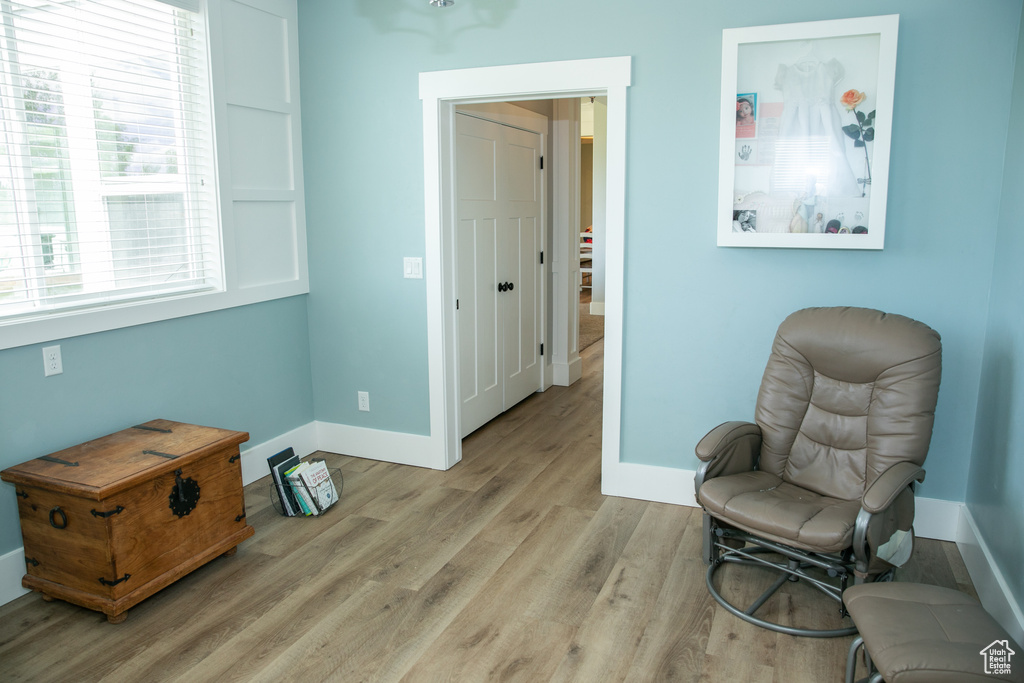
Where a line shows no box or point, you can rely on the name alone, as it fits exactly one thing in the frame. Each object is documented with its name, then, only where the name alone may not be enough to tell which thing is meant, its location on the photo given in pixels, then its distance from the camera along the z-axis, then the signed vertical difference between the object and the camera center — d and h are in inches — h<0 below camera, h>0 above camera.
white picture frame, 112.8 +13.5
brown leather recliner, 95.9 -34.6
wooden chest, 97.9 -40.7
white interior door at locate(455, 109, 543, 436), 167.3 -11.0
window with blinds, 104.9 +10.3
